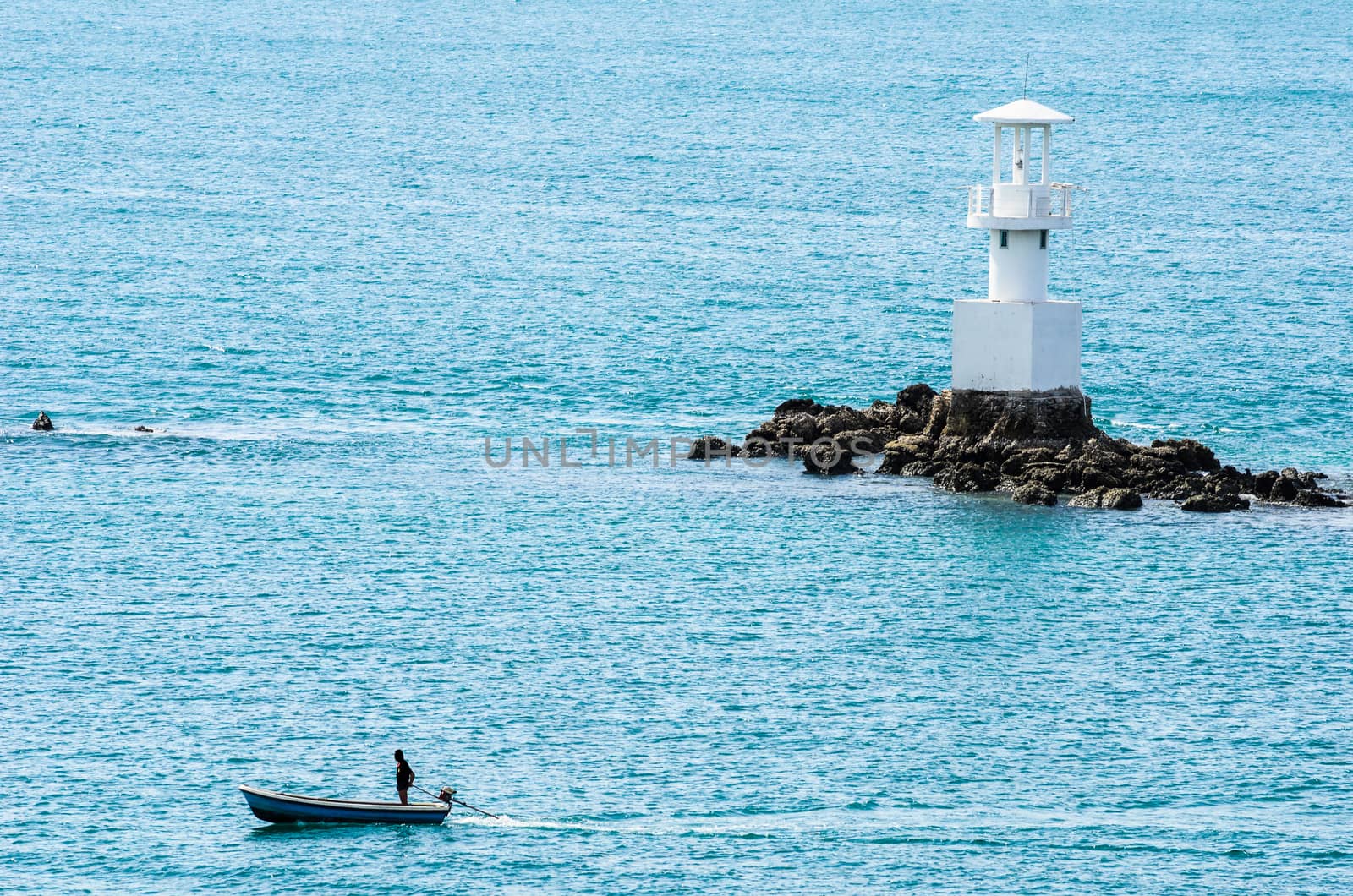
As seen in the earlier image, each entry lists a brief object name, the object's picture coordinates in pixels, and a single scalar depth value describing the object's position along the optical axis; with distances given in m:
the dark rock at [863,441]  71.94
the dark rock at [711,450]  74.31
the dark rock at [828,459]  70.94
